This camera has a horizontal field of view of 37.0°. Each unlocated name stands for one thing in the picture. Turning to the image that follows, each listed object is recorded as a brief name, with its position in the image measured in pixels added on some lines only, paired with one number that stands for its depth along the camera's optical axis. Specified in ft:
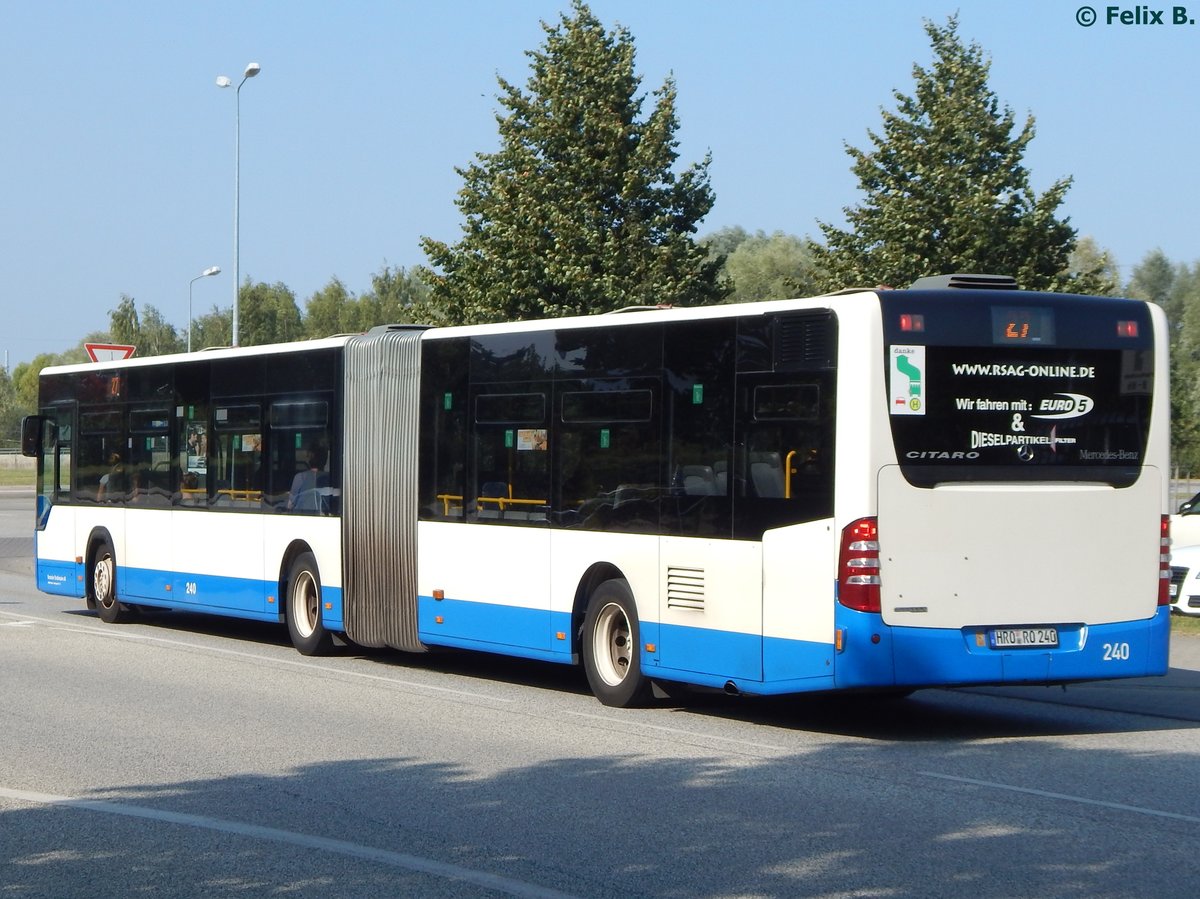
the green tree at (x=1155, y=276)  448.24
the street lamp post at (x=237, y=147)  129.39
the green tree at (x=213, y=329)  312.71
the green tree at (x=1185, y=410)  121.08
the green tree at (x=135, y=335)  319.27
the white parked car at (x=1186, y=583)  64.85
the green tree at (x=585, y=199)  95.76
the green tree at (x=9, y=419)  363.15
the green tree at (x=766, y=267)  275.73
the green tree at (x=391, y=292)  320.09
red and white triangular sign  88.17
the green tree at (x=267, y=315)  291.99
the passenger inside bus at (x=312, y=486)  55.83
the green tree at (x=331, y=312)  332.19
